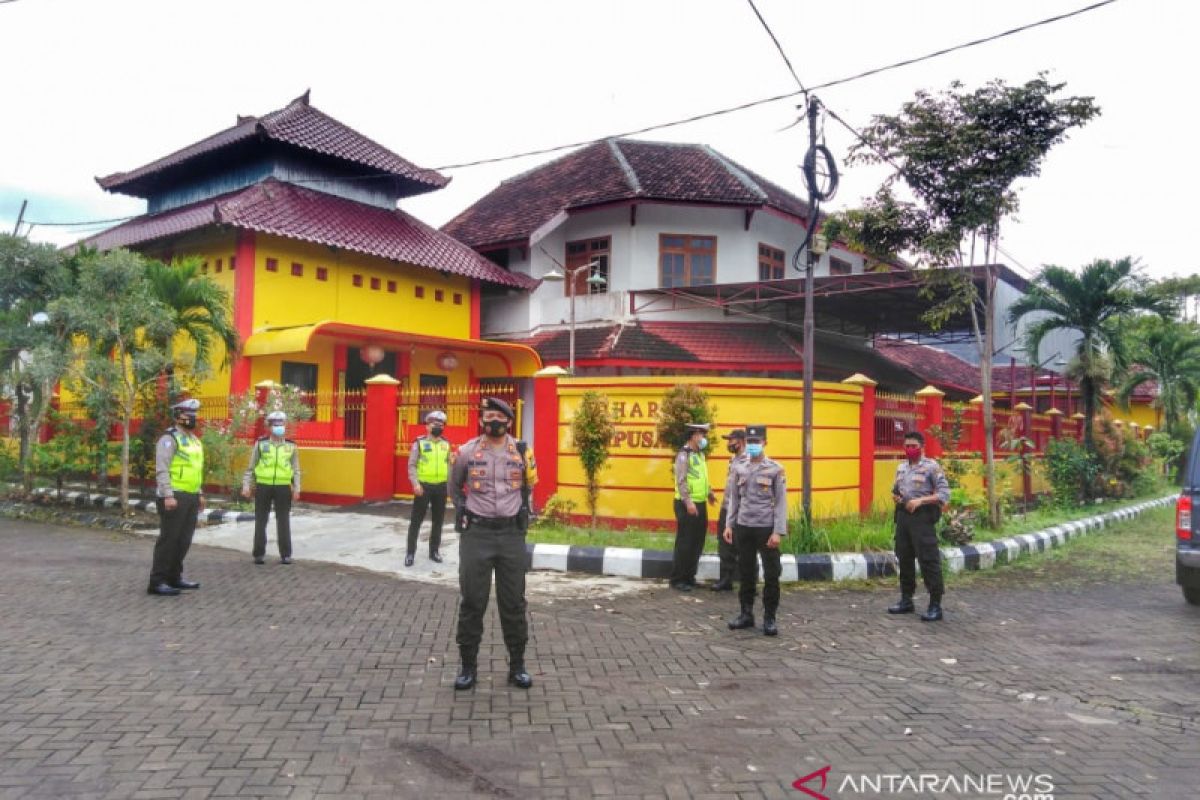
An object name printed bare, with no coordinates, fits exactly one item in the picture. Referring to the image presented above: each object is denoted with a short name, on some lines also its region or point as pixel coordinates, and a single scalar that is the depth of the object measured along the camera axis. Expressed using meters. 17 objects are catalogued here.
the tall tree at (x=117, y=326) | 12.12
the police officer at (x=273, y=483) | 9.29
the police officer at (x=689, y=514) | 8.09
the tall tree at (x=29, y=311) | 13.37
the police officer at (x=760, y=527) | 6.40
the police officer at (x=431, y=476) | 9.29
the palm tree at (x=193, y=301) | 13.72
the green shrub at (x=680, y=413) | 9.68
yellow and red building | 16.56
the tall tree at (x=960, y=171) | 10.55
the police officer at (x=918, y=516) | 7.02
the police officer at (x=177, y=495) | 7.44
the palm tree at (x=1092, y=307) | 15.41
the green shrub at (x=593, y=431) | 10.14
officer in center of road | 4.90
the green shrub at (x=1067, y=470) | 15.41
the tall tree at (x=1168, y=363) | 24.06
